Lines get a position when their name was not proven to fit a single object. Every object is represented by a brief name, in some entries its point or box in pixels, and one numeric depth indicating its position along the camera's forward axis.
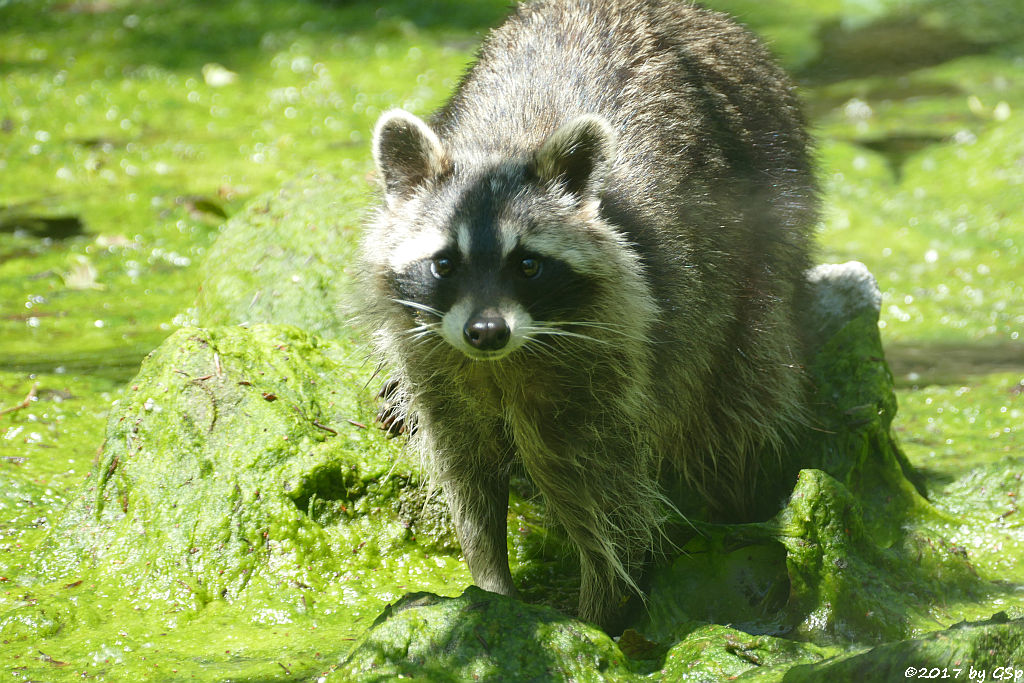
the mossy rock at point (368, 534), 6.68
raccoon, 6.27
